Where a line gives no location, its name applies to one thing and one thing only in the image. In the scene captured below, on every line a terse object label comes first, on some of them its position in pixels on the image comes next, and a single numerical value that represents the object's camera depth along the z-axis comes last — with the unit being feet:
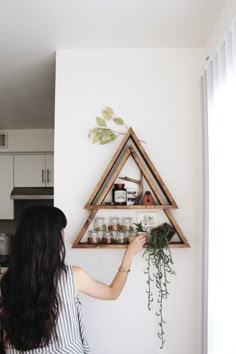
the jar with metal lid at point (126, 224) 7.04
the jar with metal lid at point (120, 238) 6.91
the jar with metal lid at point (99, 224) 7.02
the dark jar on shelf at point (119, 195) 6.89
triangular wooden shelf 6.83
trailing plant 6.53
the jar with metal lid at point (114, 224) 7.00
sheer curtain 5.08
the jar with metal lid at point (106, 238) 6.92
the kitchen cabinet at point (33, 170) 14.78
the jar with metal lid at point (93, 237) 6.93
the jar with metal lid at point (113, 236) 6.95
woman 4.49
